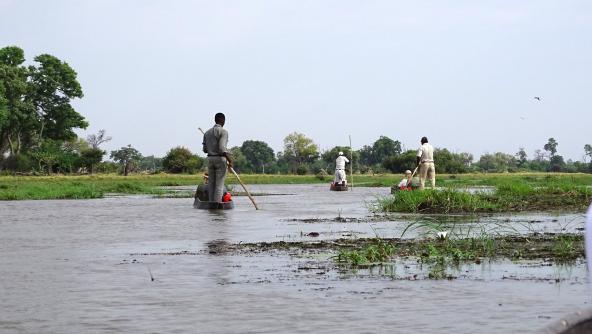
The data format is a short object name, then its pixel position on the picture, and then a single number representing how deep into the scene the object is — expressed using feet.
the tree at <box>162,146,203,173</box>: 261.44
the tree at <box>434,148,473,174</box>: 269.23
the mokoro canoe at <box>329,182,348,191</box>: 124.06
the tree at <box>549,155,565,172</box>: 325.42
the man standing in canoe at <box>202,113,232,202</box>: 65.36
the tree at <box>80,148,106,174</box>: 258.98
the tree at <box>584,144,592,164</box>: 335.67
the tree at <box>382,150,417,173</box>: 277.03
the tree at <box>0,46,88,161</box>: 264.93
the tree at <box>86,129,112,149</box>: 339.98
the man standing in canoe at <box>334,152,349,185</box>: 121.29
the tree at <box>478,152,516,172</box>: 372.17
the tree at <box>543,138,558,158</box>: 345.53
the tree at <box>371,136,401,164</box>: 382.63
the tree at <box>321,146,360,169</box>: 327.88
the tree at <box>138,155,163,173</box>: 465.06
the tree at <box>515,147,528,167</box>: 351.11
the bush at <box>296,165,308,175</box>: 281.33
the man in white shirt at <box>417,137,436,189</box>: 83.65
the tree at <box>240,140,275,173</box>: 398.62
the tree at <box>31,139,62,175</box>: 246.27
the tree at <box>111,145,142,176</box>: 358.43
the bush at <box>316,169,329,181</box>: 214.07
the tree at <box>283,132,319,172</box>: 376.89
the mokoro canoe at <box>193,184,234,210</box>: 67.00
